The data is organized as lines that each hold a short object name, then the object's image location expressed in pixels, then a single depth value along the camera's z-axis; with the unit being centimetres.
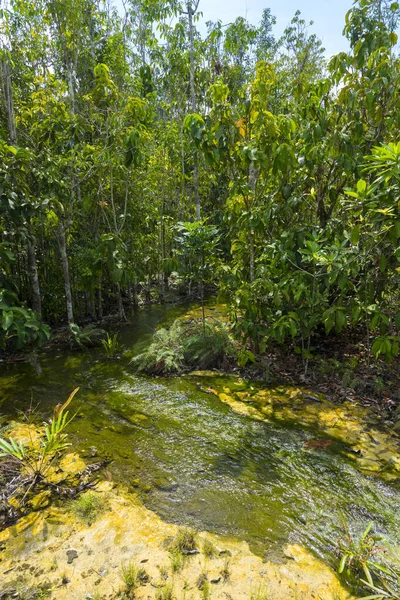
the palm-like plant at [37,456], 277
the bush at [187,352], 559
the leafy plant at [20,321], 418
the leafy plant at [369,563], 202
